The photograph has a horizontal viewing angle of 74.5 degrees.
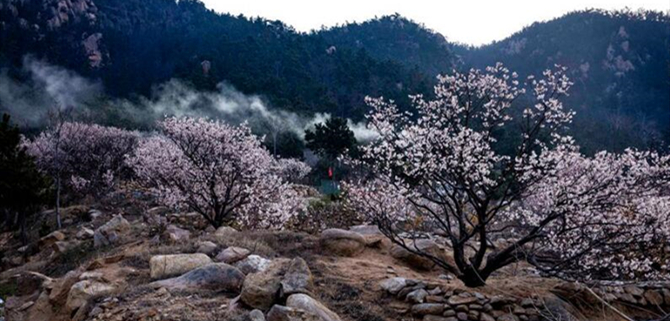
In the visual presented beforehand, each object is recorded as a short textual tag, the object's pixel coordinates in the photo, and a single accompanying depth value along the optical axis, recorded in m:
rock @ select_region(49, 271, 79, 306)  7.83
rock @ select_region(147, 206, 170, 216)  18.31
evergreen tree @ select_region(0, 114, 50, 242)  17.28
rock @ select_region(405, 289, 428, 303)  7.47
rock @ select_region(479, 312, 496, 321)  6.96
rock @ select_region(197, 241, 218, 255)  9.03
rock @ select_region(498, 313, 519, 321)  6.95
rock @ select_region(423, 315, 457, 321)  6.96
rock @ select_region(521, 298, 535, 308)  7.37
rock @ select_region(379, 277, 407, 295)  7.89
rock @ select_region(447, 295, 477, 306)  7.21
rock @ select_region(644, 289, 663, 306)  8.95
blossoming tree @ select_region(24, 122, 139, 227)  28.25
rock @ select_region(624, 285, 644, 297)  8.92
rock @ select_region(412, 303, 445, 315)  7.16
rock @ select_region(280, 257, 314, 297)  6.06
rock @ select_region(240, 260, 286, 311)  5.95
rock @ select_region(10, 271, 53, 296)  10.56
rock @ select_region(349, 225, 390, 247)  11.77
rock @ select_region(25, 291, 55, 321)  7.64
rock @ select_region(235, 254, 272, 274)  7.87
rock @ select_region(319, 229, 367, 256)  11.10
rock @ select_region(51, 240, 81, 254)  13.83
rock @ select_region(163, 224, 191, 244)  10.93
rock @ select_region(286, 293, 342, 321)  5.39
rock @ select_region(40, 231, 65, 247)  16.08
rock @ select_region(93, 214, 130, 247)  13.16
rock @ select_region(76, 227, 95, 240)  15.20
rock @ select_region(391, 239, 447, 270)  10.71
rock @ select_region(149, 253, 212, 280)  7.56
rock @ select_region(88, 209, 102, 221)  20.14
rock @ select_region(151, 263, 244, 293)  6.81
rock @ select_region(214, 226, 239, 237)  11.01
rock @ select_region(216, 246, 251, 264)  8.55
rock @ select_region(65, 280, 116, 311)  6.82
